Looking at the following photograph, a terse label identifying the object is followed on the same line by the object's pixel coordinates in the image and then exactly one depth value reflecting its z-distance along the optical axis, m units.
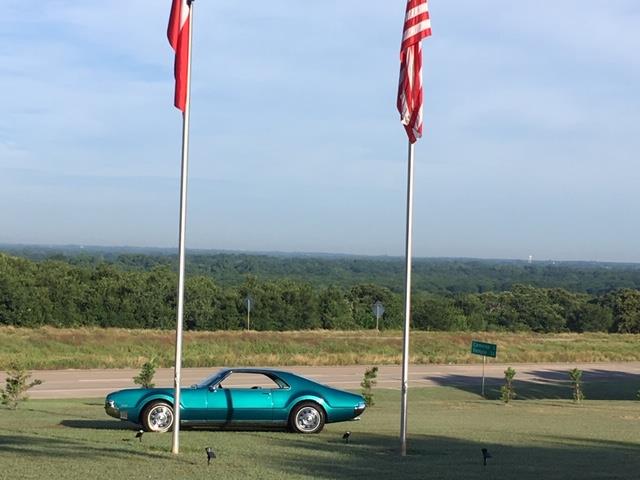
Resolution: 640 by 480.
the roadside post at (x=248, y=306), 61.77
